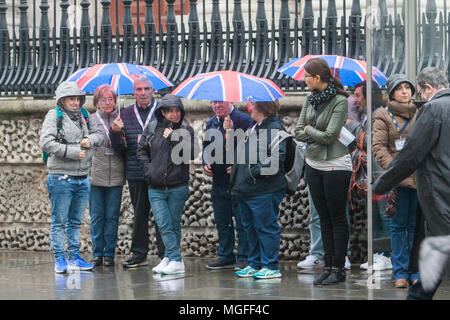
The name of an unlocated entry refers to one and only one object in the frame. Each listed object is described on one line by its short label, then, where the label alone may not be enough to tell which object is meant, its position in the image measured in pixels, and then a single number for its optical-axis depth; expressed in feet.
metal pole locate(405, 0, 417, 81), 51.96
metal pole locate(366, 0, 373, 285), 50.88
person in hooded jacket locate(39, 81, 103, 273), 59.16
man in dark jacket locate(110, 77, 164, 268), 62.85
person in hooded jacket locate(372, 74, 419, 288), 51.85
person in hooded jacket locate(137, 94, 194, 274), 58.90
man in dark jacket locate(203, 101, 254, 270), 60.95
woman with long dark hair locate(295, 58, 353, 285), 52.75
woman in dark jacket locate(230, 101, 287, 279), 55.83
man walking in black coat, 40.78
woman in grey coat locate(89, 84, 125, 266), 63.51
